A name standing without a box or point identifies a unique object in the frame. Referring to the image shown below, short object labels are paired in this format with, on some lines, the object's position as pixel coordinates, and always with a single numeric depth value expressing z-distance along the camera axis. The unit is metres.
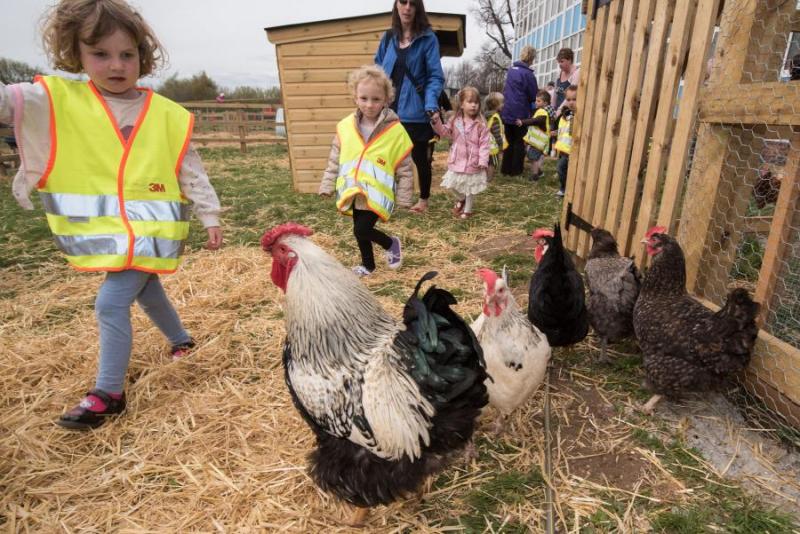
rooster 1.68
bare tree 34.88
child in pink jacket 6.02
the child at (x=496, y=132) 8.04
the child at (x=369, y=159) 3.85
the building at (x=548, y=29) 22.69
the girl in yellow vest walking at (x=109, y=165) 1.97
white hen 2.21
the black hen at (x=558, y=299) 2.70
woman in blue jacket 5.09
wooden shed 7.63
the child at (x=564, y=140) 6.96
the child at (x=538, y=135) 8.40
